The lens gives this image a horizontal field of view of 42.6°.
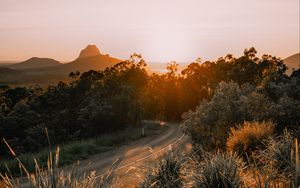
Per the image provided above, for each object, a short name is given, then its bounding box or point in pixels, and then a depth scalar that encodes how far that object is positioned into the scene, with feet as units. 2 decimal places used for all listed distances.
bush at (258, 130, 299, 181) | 37.19
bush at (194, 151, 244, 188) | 32.14
